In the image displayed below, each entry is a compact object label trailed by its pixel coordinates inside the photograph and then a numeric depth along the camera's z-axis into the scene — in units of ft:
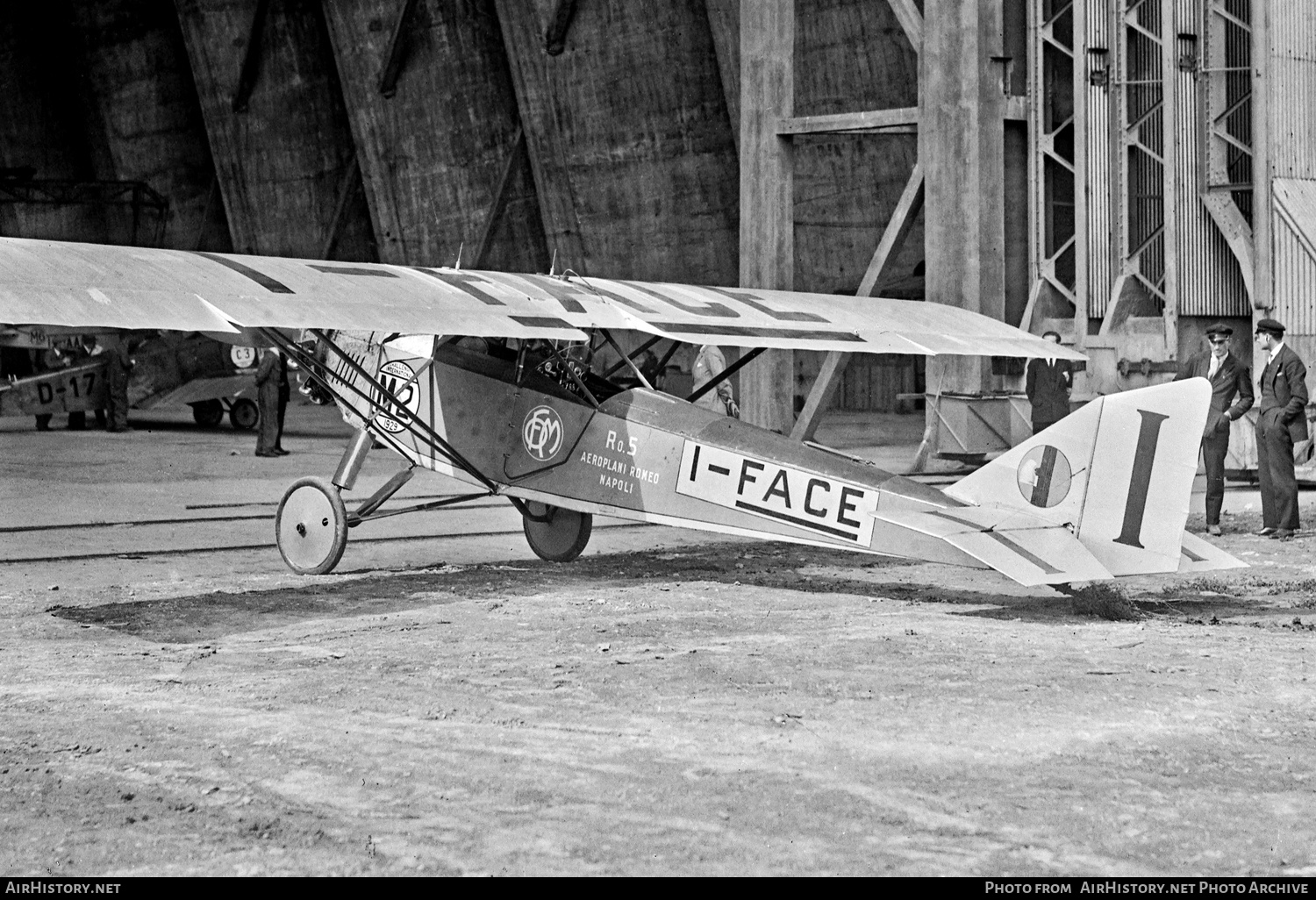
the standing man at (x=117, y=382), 89.71
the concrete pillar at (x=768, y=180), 64.80
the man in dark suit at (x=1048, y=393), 55.52
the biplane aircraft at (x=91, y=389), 88.14
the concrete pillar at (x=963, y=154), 59.06
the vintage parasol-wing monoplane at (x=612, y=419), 29.01
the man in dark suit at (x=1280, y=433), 44.80
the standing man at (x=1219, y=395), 45.80
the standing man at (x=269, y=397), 70.74
